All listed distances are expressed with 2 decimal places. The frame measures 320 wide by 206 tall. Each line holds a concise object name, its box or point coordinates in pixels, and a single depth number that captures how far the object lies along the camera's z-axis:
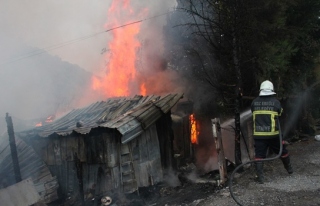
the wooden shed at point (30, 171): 8.97
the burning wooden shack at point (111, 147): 8.59
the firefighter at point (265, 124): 6.32
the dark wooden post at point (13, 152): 8.26
